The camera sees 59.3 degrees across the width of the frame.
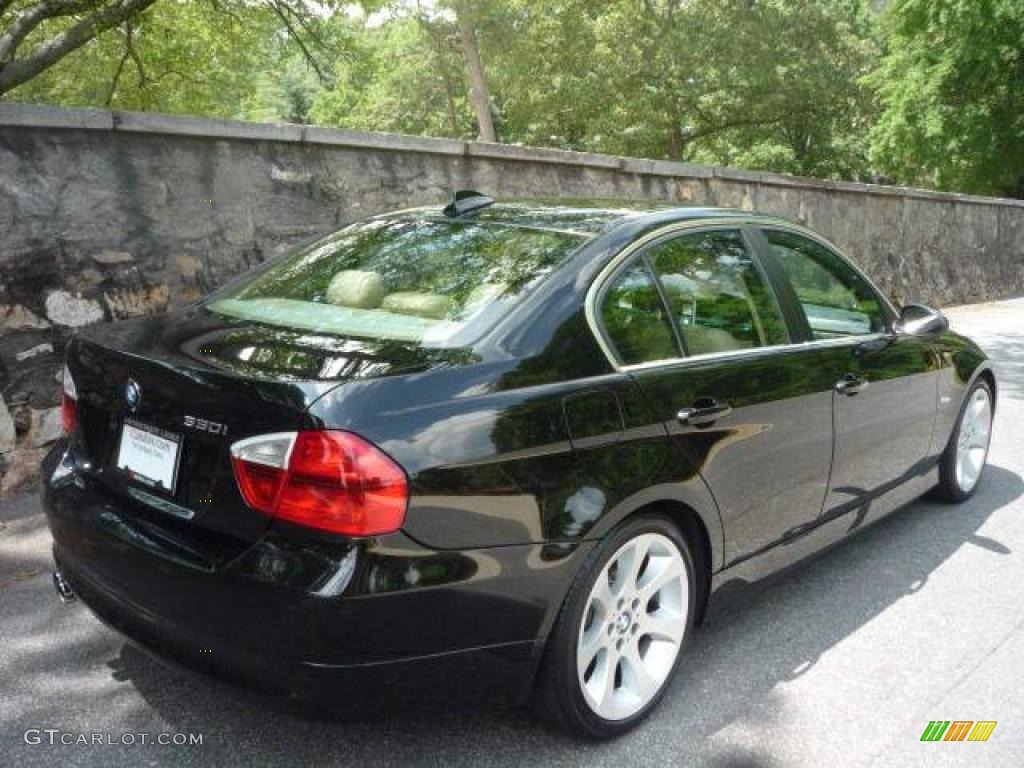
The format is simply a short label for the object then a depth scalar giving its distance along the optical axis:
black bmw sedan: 2.04
